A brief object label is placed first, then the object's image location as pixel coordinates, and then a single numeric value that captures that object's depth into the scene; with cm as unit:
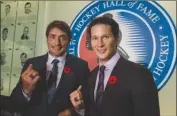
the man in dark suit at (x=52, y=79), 154
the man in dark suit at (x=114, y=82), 136
